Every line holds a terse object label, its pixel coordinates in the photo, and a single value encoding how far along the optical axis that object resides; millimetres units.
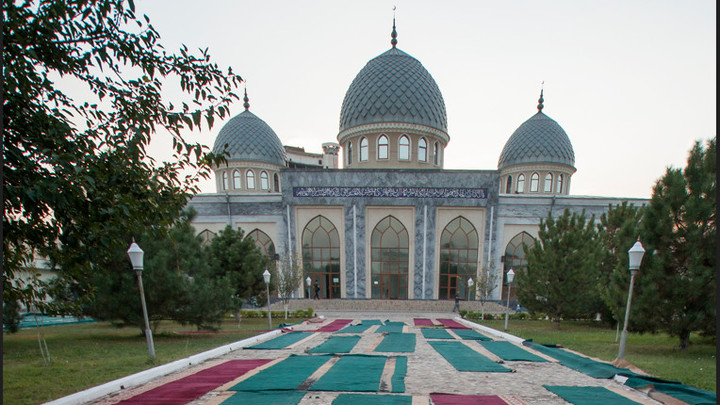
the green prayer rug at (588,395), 4680
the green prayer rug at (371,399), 4383
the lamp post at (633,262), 7154
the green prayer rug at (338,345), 8305
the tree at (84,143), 3350
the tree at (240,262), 16422
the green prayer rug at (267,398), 4363
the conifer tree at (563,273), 14211
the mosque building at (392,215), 24469
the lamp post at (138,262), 7242
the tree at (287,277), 18719
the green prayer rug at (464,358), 6486
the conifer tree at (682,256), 8133
